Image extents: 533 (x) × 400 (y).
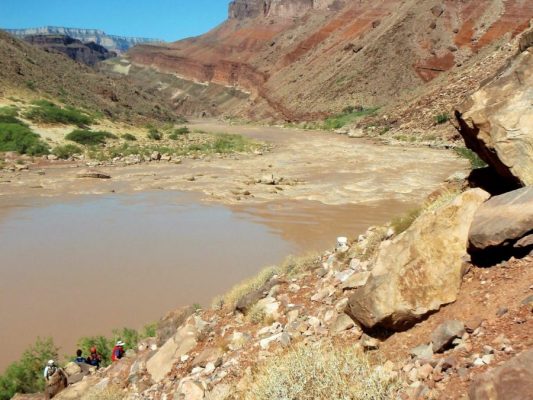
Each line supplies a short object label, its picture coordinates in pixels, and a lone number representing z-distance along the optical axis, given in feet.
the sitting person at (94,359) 26.12
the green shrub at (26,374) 24.72
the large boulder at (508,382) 10.04
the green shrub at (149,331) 27.54
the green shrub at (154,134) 135.89
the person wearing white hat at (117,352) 25.34
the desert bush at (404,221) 24.15
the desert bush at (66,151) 103.99
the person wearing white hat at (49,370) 24.26
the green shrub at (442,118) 131.64
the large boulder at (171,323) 25.20
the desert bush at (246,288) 26.22
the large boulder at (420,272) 15.69
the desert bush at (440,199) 22.84
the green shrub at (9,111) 116.78
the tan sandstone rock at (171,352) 21.22
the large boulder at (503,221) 14.71
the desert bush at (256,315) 21.88
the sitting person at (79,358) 26.21
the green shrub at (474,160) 33.42
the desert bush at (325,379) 12.76
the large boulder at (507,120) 17.56
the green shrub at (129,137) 128.67
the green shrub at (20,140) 102.89
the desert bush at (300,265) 26.58
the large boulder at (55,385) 23.67
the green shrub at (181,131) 150.45
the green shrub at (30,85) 141.82
